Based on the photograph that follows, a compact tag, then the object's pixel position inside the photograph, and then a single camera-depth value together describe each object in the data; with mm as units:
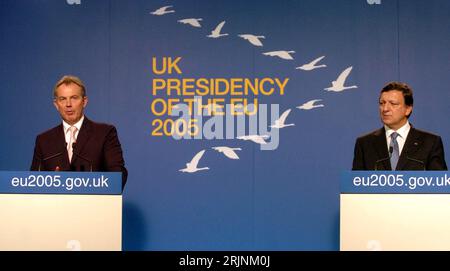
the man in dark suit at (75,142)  10875
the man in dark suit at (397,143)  10500
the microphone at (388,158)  10523
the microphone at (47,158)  10842
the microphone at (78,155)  10812
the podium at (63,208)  9336
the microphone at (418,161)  10453
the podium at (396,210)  9180
